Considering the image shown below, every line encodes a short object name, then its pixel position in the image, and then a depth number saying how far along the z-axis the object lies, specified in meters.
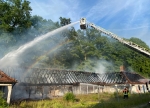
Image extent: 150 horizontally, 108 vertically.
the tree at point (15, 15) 43.81
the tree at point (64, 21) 62.72
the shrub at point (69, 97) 24.66
